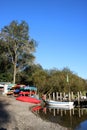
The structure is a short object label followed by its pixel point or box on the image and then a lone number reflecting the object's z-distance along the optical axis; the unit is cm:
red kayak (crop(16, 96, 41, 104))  2255
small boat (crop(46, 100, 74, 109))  2193
